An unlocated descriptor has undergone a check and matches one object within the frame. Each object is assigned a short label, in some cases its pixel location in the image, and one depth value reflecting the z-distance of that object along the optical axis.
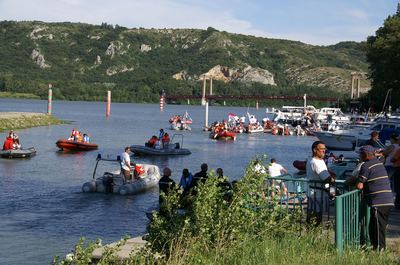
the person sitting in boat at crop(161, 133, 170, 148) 48.57
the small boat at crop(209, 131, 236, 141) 70.12
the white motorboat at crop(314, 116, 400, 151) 48.84
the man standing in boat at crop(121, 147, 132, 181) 27.72
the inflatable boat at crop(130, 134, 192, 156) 47.31
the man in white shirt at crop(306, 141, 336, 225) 12.60
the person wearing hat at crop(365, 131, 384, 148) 20.08
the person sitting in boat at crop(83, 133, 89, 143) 52.13
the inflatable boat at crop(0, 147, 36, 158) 42.38
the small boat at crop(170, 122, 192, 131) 87.69
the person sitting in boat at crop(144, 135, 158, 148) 48.59
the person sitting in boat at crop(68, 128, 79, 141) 51.11
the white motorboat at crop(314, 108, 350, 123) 92.69
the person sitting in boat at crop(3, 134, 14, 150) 43.46
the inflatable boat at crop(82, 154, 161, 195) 27.50
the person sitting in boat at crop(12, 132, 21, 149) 43.88
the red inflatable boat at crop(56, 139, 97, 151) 49.22
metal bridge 149.38
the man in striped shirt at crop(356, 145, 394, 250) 11.39
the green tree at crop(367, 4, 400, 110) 59.00
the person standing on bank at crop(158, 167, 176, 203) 18.83
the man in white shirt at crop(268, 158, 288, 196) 20.95
